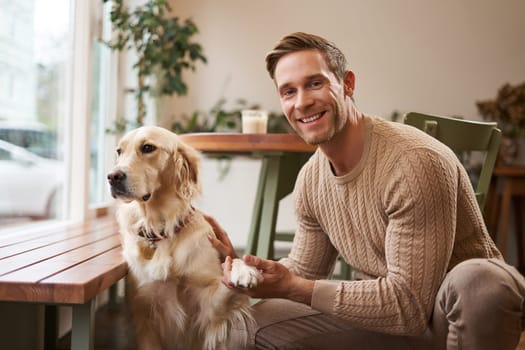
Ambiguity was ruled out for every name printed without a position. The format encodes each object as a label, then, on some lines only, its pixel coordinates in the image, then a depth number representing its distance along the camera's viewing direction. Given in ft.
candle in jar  6.91
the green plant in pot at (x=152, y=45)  9.66
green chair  5.15
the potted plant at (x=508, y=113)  13.30
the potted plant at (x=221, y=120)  13.57
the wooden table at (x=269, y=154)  6.00
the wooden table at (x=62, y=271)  3.61
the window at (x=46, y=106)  6.54
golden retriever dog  4.59
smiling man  3.61
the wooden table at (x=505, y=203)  12.40
